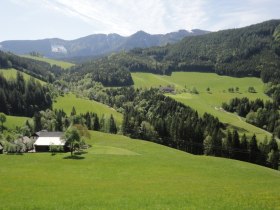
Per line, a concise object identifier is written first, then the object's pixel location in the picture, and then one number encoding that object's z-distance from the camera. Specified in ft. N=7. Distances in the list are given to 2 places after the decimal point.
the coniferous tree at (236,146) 424.05
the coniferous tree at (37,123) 538.22
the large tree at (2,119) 515.91
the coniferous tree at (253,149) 414.82
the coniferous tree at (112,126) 554.05
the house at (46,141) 354.54
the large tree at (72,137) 318.45
